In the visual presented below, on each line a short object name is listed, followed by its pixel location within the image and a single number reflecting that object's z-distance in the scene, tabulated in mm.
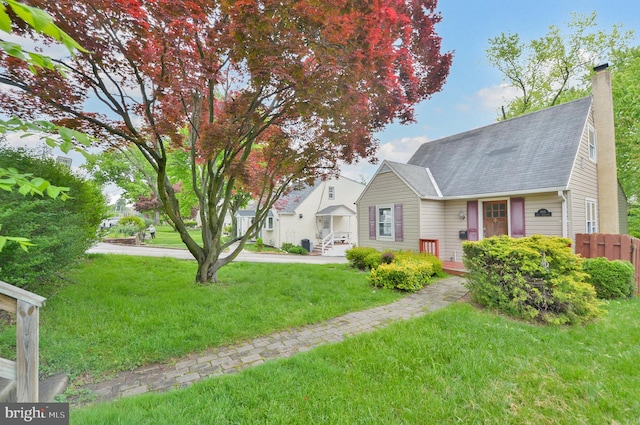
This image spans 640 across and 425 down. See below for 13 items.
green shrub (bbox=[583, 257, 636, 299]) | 5961
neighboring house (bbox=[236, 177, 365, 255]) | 19562
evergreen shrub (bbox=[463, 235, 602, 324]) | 4211
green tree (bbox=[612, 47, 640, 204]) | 11852
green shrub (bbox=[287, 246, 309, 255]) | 17734
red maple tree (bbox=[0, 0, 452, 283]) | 4254
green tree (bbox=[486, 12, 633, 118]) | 15016
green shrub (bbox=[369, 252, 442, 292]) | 6477
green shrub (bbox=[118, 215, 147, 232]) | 22781
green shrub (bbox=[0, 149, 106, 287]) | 3707
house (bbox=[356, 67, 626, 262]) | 8078
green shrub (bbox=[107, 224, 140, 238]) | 21125
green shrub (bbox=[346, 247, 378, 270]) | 9336
